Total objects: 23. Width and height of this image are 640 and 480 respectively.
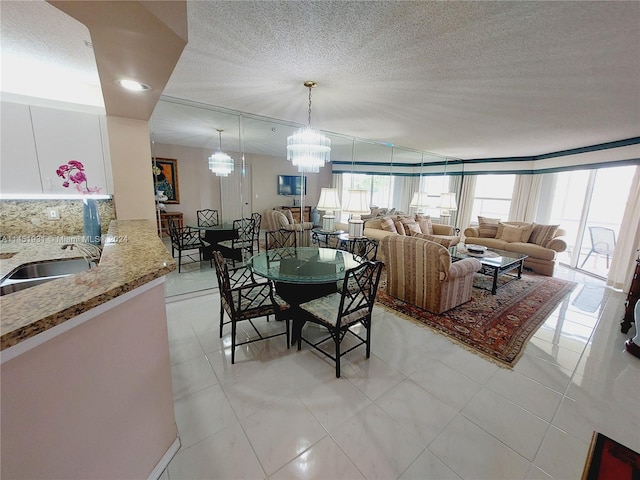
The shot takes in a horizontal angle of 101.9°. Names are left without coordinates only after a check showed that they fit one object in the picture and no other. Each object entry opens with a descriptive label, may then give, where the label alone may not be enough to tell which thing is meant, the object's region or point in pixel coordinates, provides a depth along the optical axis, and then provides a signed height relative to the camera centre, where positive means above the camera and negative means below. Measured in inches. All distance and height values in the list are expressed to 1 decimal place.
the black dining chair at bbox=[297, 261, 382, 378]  79.2 -37.0
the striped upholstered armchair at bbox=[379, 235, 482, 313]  115.3 -34.2
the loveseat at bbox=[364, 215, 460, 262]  210.7 -24.7
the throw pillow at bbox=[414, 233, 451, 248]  213.6 -33.4
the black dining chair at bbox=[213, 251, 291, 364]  82.7 -37.6
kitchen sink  63.5 -23.9
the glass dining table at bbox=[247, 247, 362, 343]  86.8 -26.7
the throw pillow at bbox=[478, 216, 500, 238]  233.9 -22.0
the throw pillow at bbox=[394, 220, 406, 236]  213.4 -23.1
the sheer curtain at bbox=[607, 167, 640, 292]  158.4 -21.9
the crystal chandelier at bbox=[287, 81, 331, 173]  123.4 +22.9
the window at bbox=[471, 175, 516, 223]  277.6 +7.1
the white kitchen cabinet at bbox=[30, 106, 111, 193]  87.6 +15.2
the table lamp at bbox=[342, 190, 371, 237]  147.2 -3.0
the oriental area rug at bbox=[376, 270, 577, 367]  99.3 -52.6
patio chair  198.4 -26.2
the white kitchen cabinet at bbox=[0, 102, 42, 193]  82.2 +10.5
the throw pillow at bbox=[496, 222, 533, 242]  211.9 -23.9
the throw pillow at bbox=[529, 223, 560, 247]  199.9 -22.8
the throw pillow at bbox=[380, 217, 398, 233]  209.8 -21.2
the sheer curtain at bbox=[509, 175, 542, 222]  247.4 +5.5
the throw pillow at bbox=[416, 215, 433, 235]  246.5 -22.9
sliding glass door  193.0 -3.6
